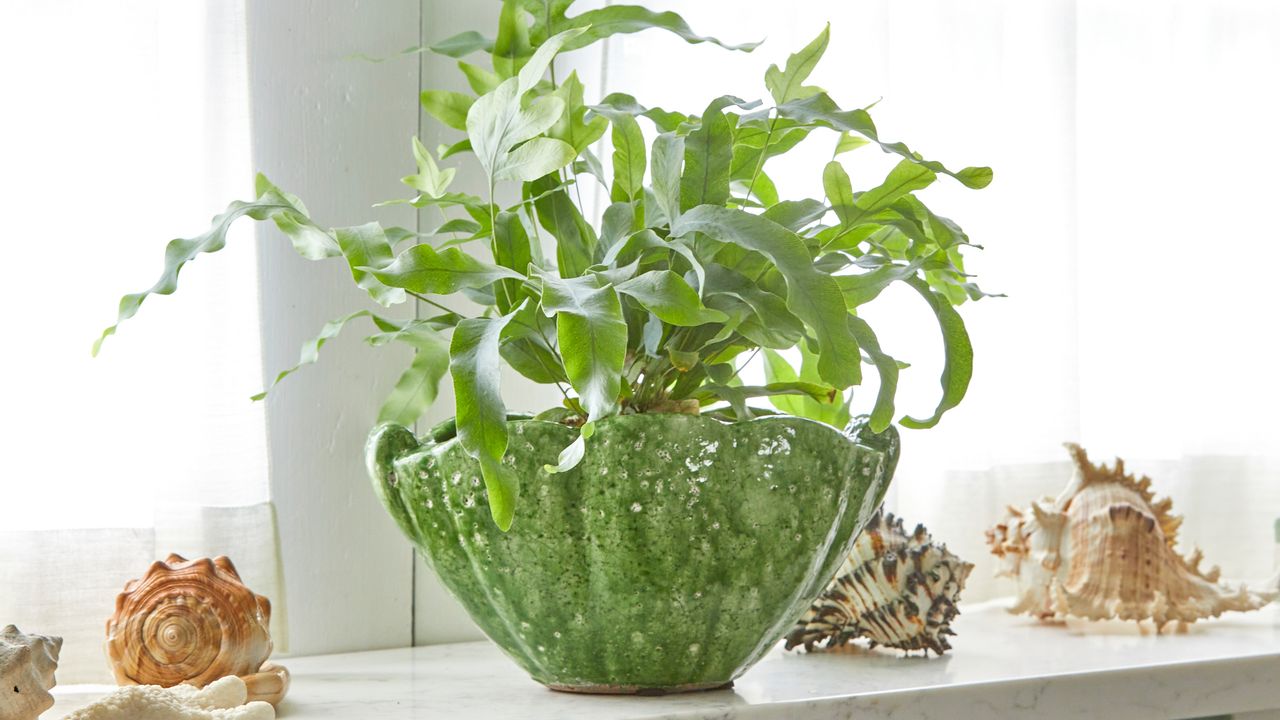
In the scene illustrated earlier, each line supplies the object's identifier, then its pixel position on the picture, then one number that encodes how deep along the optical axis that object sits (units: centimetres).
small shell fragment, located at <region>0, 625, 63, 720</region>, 187
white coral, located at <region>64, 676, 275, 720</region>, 188
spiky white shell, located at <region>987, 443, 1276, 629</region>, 226
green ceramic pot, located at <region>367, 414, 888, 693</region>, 193
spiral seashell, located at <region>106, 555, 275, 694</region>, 196
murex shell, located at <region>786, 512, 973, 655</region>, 213
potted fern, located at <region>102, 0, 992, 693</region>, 192
